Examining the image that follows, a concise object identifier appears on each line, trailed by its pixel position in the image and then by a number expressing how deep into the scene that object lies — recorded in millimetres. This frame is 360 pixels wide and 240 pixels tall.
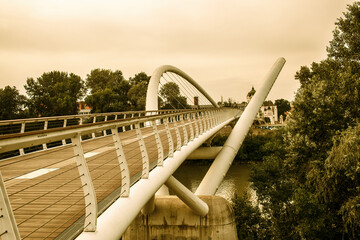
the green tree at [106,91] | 50438
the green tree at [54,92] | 45469
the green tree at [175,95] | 60231
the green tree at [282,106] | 117988
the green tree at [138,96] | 53531
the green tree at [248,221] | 13578
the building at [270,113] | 109788
